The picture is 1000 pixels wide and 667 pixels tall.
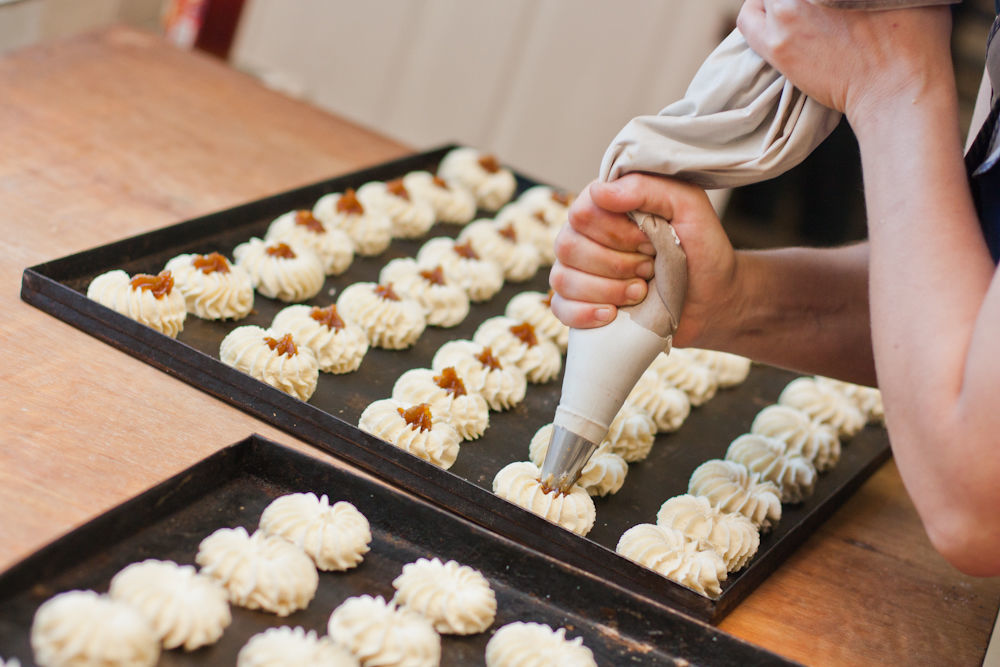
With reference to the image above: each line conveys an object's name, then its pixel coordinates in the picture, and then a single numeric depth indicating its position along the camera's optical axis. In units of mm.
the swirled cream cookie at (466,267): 2002
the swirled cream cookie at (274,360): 1484
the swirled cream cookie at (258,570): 1065
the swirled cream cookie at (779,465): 1601
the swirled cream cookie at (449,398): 1527
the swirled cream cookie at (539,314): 1940
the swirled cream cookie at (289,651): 960
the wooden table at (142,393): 1203
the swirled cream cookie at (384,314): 1729
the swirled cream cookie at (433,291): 1866
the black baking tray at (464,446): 1278
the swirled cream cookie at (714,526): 1365
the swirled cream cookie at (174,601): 977
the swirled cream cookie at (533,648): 1069
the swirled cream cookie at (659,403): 1714
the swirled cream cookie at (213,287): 1605
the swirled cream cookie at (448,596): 1107
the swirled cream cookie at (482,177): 2443
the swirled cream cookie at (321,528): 1144
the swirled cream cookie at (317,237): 1908
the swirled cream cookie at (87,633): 899
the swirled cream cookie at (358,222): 2027
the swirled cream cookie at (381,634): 1034
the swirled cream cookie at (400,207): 2141
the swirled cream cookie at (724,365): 1941
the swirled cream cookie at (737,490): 1476
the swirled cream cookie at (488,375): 1642
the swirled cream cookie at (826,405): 1862
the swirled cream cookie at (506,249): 2131
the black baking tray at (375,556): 1060
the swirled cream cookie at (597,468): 1444
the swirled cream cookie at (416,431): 1418
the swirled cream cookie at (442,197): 2285
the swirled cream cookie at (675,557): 1293
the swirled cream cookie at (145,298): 1506
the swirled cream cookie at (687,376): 1845
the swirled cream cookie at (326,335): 1593
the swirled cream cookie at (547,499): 1346
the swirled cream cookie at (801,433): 1722
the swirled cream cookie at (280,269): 1742
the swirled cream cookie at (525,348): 1771
